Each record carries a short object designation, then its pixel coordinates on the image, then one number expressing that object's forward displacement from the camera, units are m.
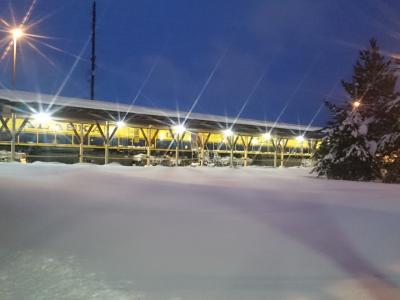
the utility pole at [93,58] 42.03
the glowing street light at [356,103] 18.06
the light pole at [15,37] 20.91
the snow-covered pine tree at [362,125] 16.70
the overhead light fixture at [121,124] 24.12
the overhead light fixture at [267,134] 31.37
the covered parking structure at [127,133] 21.54
